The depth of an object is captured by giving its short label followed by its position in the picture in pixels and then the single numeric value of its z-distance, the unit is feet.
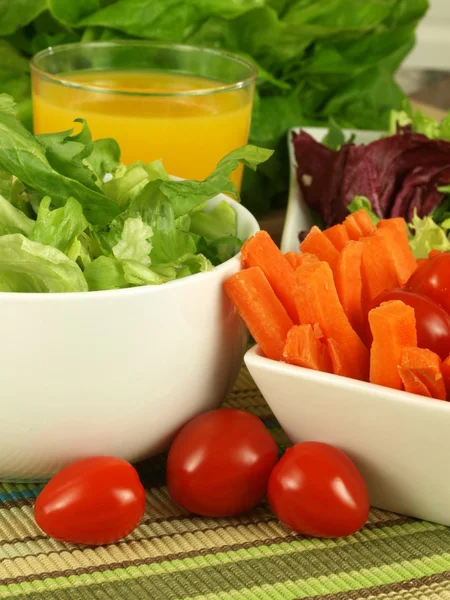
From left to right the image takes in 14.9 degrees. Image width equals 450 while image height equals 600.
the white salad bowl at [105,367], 1.59
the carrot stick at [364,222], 1.84
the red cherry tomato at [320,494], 1.59
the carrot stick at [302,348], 1.64
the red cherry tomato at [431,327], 1.64
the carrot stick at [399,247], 1.79
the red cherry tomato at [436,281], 1.70
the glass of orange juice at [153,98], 2.10
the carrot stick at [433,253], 1.80
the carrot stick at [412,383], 1.60
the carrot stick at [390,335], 1.61
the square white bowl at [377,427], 1.59
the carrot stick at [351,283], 1.71
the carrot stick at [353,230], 1.83
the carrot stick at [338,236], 1.81
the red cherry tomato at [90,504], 1.57
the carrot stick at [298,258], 1.73
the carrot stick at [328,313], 1.66
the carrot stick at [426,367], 1.59
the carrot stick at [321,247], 1.78
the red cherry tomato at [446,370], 1.61
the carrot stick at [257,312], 1.69
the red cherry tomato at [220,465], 1.63
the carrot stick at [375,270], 1.76
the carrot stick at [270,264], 1.73
